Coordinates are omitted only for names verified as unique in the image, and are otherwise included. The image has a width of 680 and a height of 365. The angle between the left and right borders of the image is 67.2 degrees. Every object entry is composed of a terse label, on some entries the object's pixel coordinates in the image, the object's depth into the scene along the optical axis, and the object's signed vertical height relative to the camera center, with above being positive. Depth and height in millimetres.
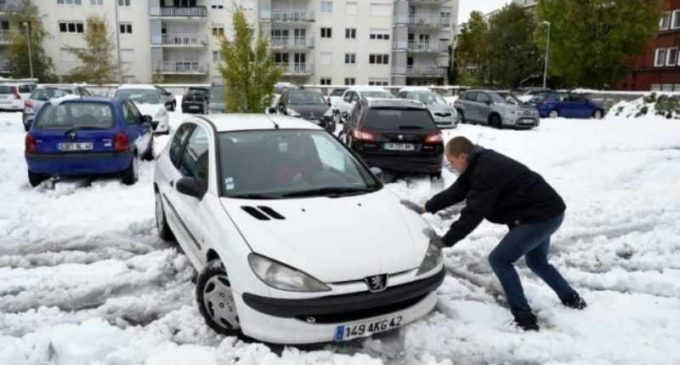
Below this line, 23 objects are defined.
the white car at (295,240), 3486 -1105
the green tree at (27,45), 45562 +3492
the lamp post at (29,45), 44094 +3382
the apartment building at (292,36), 49219 +5335
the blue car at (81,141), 8461 -902
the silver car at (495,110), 20406 -696
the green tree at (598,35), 35375 +4175
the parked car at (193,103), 28188 -817
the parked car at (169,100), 30309 -742
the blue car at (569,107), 27297 -664
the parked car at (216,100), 17841 -420
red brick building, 40188 +2994
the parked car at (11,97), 25094 -597
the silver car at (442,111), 20719 -748
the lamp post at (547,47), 38188 +3542
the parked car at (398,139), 9562 -873
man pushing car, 3949 -864
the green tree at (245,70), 13500 +487
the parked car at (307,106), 16753 -536
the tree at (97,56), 35625 +2080
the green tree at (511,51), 48125 +4027
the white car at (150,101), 16203 -463
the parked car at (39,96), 18812 -429
